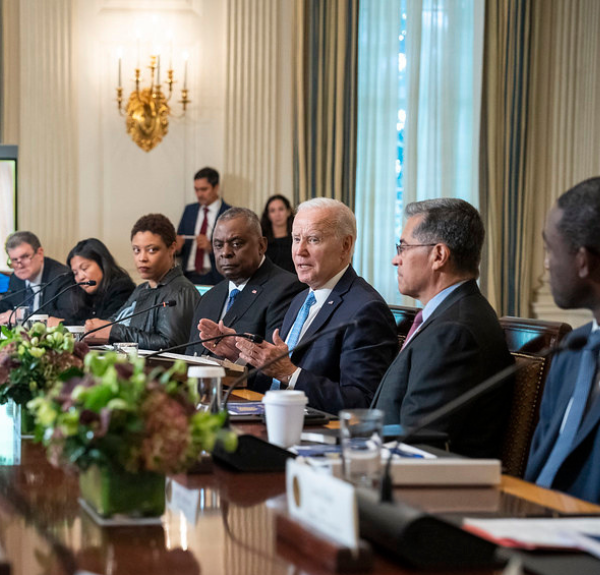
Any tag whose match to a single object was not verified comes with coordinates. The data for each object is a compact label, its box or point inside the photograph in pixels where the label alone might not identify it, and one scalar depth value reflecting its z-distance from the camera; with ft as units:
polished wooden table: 4.13
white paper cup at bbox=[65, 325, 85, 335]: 13.00
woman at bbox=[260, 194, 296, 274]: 23.95
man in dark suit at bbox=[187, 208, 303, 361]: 13.84
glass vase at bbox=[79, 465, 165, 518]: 4.75
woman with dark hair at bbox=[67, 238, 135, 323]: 19.71
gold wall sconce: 24.86
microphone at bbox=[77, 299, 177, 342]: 12.92
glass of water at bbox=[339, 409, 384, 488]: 5.06
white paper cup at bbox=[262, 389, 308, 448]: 6.61
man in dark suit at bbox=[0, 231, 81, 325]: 20.88
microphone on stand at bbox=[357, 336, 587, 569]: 4.10
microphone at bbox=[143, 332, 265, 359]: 9.15
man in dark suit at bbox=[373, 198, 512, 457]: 8.18
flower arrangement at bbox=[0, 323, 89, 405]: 7.54
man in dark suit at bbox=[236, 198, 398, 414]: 10.14
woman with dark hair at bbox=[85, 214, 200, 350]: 15.90
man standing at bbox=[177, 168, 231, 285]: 24.76
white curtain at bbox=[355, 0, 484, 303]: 26.66
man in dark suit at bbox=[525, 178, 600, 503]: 6.65
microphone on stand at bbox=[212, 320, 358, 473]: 6.09
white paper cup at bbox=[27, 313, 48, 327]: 15.26
